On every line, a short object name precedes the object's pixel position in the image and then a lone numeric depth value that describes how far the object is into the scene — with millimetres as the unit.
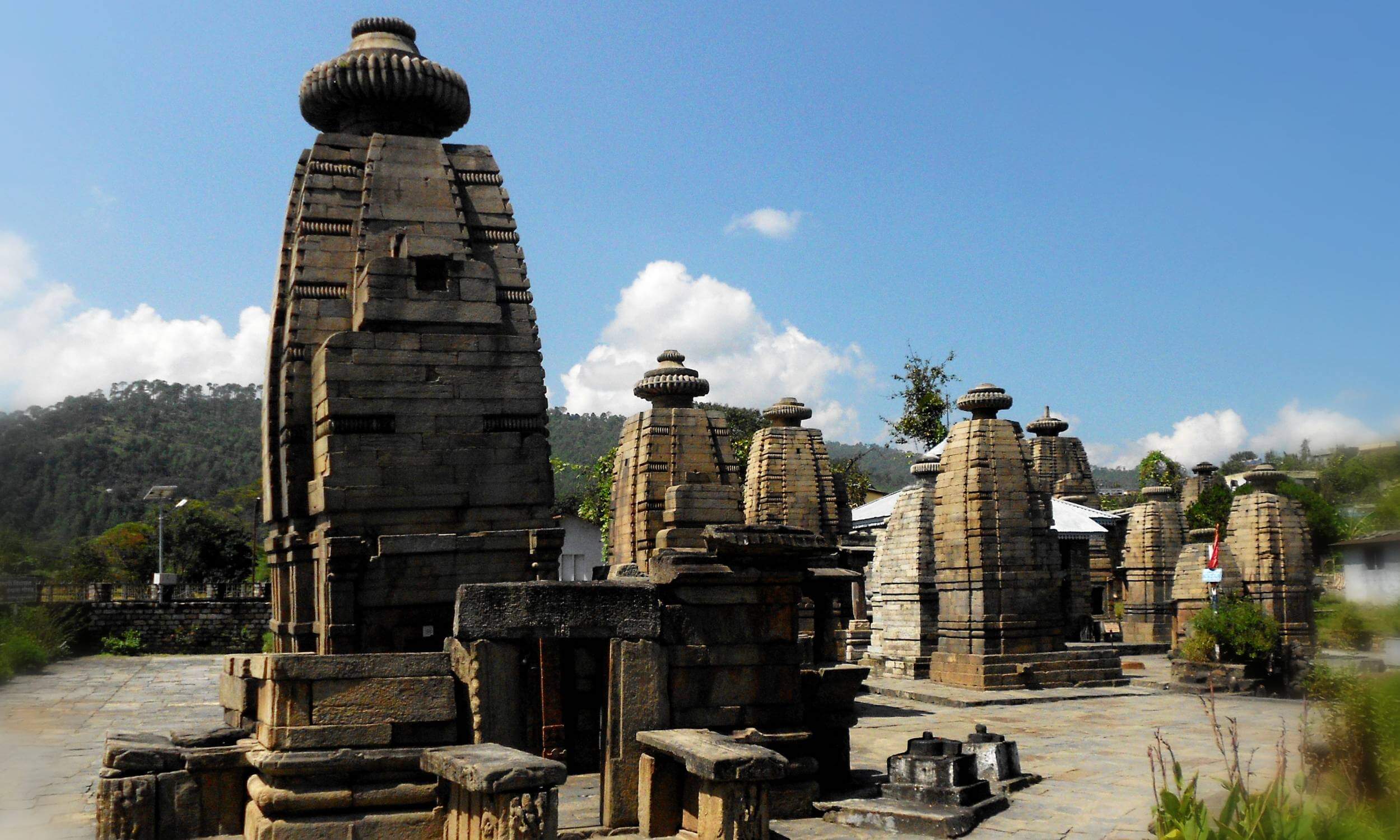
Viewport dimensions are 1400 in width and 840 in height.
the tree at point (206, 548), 49812
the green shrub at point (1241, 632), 19344
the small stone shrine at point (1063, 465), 38094
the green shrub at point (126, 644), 30688
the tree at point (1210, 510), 45219
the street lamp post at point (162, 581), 34875
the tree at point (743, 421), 55344
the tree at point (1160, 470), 54531
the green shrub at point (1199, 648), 19719
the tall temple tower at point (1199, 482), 48438
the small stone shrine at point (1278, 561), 24422
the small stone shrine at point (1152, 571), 30906
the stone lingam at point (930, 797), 8914
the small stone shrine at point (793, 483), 23766
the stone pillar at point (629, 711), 8141
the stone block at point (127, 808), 7672
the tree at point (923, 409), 47031
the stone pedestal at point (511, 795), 6391
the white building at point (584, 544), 47625
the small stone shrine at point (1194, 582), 24467
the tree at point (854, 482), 49938
